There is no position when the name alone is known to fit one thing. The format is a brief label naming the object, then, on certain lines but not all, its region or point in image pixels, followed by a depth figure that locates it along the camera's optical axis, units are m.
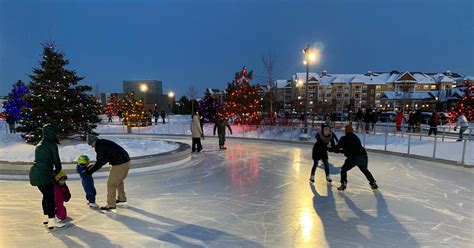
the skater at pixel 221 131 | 13.03
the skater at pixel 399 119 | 17.61
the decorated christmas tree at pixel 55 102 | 10.66
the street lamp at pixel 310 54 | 14.39
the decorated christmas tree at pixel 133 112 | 25.50
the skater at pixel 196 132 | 11.54
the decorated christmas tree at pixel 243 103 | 23.50
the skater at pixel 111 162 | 4.88
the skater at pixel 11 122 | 19.72
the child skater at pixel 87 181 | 5.23
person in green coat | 4.24
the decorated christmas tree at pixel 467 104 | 20.27
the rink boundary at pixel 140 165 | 7.76
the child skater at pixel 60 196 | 4.62
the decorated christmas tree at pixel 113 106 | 48.19
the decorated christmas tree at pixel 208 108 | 26.89
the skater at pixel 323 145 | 6.97
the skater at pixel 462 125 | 13.91
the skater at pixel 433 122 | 15.59
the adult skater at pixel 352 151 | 6.43
